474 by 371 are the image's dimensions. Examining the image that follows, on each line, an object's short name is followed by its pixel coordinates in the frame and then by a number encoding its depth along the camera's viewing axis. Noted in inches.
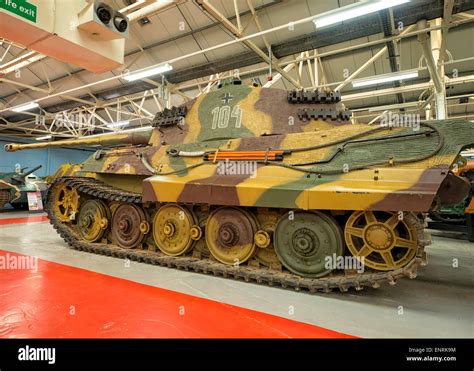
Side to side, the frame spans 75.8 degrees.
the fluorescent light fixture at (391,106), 532.2
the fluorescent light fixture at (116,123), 699.1
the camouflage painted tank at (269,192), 159.0
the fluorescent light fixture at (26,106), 605.1
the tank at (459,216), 320.1
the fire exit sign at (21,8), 106.0
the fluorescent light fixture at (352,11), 237.2
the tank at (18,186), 642.2
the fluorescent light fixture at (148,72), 377.3
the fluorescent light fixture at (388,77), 370.0
